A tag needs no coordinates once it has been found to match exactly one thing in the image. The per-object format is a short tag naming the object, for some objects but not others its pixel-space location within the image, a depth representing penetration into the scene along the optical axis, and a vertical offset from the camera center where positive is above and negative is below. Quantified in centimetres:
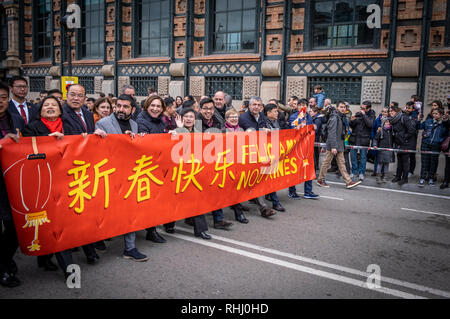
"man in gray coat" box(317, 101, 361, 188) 905 -45
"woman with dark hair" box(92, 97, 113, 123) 577 +15
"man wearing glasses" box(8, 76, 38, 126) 650 +29
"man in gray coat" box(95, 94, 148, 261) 473 -11
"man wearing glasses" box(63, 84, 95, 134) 466 +5
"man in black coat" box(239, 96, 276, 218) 669 +1
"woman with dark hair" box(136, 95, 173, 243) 528 -4
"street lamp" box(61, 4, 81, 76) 1330 +313
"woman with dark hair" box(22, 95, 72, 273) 415 -12
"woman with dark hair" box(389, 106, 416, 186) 991 -35
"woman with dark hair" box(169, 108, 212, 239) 557 -141
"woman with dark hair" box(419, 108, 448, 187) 969 -45
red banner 379 -78
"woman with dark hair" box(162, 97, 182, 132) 771 +6
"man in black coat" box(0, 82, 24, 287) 386 -116
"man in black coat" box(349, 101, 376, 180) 1044 -24
